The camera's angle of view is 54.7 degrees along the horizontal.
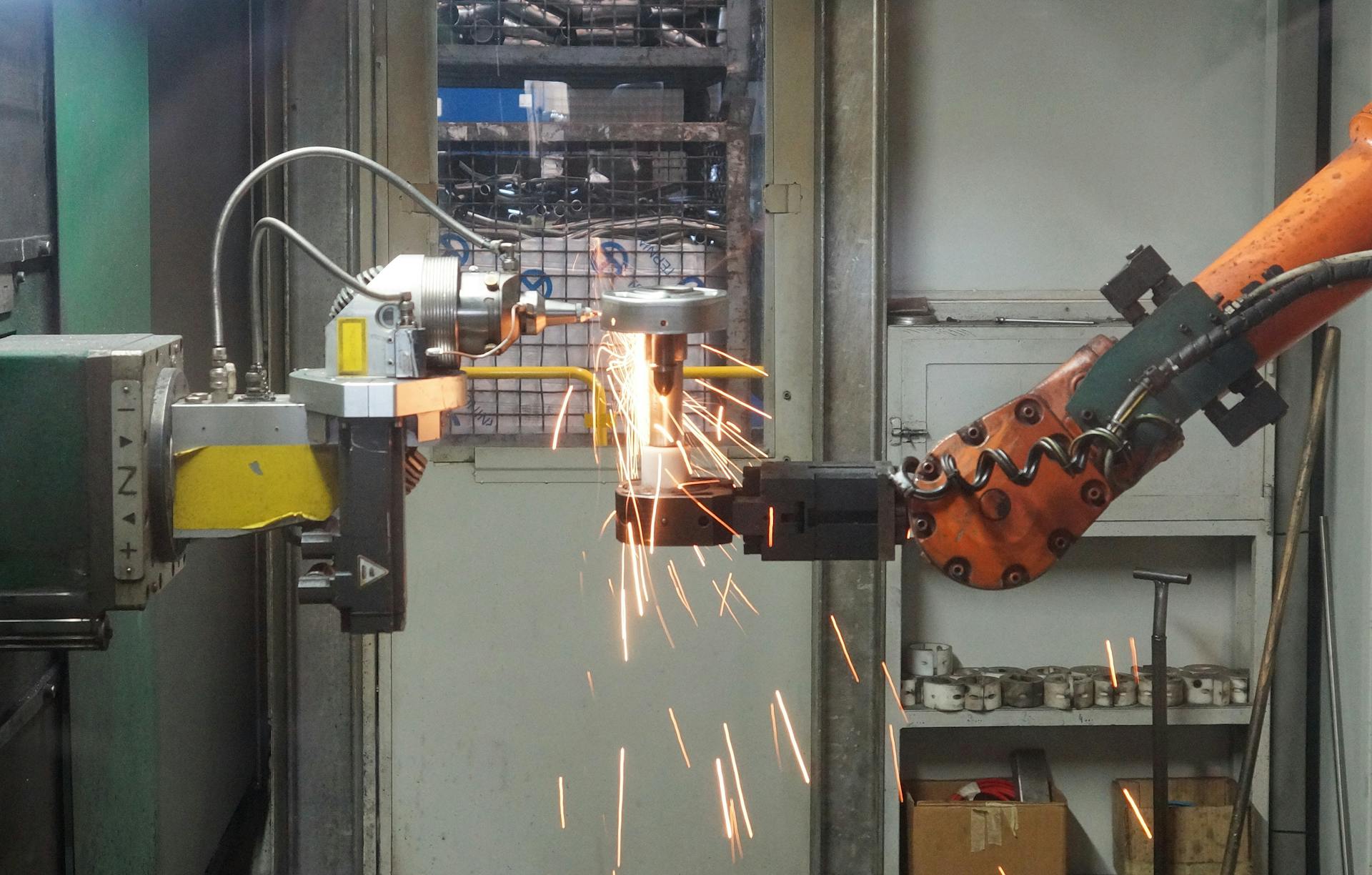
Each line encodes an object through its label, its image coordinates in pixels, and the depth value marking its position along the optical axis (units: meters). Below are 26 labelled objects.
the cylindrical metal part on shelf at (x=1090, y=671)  3.38
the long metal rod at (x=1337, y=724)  3.09
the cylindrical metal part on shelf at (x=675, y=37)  3.22
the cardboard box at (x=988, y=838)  3.19
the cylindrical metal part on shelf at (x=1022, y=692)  3.22
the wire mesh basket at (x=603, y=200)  3.21
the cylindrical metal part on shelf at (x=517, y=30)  3.19
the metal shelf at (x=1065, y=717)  3.21
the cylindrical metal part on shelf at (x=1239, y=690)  3.27
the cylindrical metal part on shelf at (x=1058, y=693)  3.22
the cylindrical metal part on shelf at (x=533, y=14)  3.19
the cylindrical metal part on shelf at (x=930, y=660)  3.31
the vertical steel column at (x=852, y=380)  3.11
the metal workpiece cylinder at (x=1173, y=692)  3.25
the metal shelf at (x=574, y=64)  3.19
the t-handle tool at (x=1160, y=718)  2.98
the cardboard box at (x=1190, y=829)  3.30
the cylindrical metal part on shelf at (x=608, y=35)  3.21
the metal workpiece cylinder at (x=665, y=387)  1.34
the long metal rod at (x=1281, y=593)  3.08
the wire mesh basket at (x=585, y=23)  3.19
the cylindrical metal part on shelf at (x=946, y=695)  3.21
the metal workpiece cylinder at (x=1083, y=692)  3.24
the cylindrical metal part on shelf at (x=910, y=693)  3.26
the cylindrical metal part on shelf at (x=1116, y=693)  3.25
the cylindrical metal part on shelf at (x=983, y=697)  3.20
